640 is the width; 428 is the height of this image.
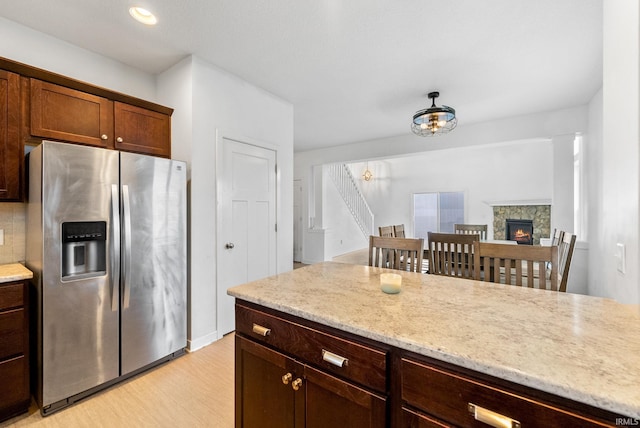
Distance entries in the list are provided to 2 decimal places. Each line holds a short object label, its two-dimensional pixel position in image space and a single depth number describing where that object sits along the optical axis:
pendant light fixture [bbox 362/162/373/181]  8.15
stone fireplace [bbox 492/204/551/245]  6.18
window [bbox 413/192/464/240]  7.50
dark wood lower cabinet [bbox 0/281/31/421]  1.67
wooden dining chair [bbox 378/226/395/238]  3.63
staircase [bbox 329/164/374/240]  7.23
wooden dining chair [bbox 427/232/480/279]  2.66
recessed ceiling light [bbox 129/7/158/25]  2.01
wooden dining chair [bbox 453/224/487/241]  4.60
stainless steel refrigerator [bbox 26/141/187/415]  1.77
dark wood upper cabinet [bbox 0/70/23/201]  1.83
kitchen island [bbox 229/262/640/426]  0.65
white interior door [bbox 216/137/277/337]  2.84
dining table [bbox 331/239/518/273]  6.21
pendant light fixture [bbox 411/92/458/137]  3.11
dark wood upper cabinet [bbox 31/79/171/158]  2.00
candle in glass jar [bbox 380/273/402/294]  1.30
